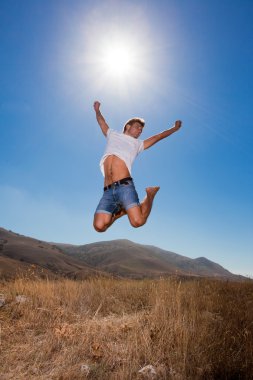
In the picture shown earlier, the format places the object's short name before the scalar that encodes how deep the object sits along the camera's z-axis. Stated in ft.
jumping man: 15.85
